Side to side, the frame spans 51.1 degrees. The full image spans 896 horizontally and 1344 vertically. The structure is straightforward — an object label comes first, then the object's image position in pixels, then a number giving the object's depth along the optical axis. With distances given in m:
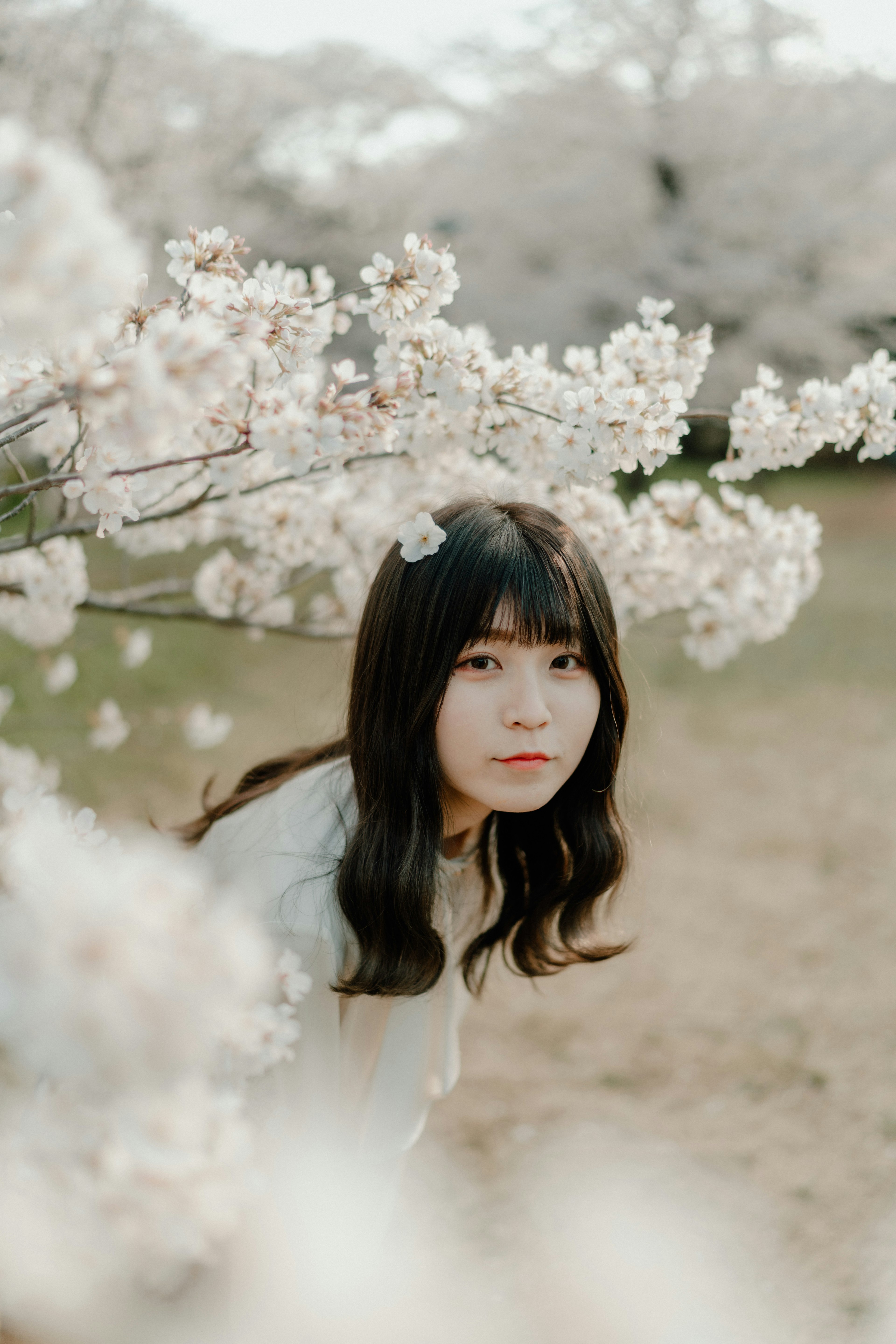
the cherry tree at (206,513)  0.57
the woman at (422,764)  1.37
